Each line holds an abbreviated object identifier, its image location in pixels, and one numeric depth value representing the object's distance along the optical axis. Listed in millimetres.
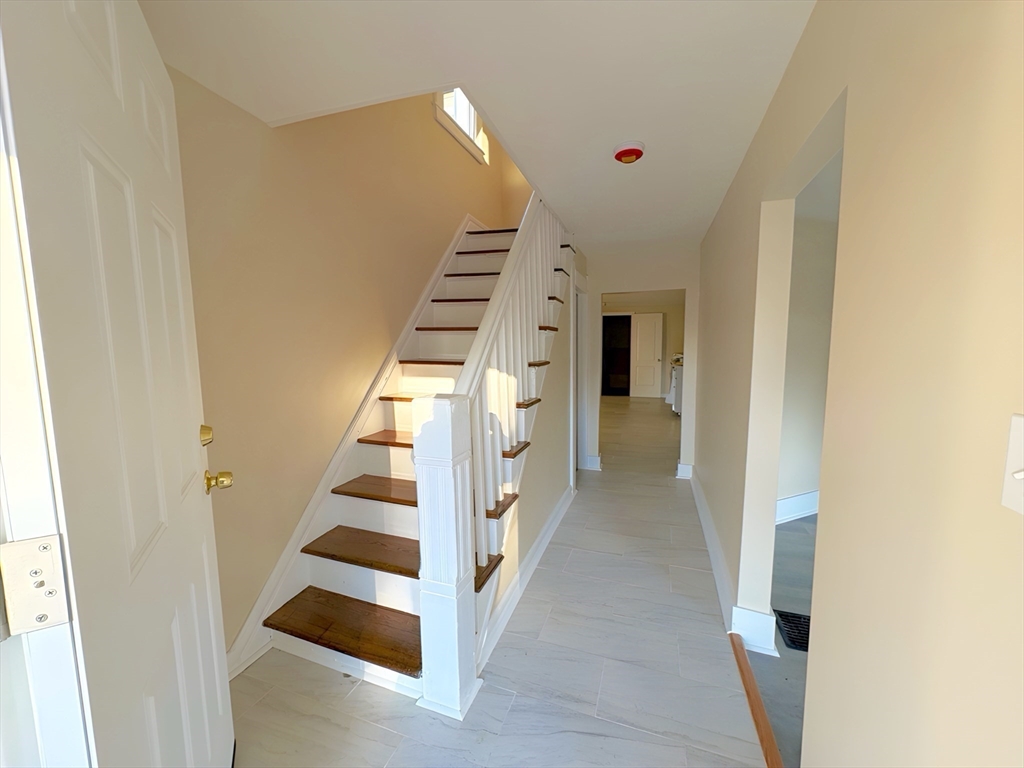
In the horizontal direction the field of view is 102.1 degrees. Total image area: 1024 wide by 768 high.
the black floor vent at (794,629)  1898
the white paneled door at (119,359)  530
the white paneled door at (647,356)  9430
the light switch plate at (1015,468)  460
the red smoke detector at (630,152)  1757
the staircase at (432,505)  1403
